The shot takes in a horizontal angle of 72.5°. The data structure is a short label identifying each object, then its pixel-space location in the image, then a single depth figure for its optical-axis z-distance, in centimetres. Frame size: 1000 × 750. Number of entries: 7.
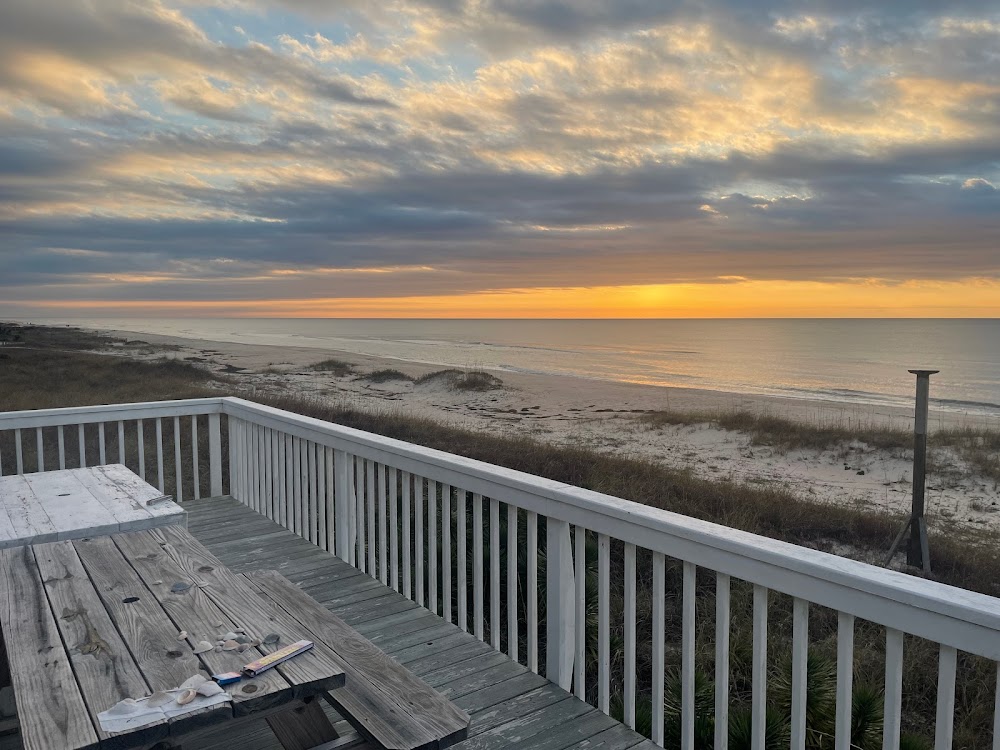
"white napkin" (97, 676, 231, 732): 136
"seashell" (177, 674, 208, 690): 148
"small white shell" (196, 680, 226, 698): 146
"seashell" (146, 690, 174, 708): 143
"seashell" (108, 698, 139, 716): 140
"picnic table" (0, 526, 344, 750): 142
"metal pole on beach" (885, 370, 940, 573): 683
